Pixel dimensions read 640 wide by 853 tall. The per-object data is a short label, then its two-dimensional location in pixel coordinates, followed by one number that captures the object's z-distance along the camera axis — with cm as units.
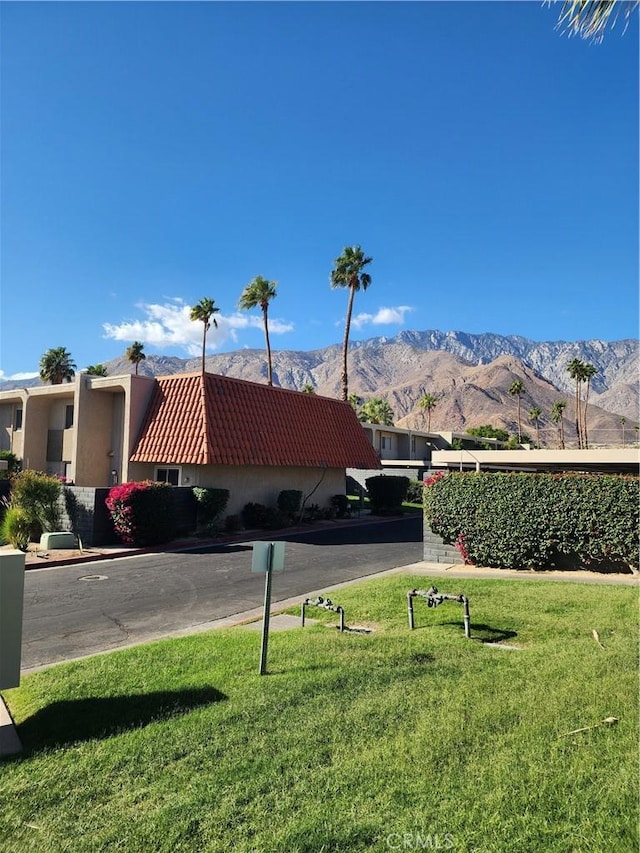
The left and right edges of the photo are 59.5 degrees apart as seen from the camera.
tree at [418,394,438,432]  8731
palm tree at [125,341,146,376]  6100
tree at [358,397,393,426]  7200
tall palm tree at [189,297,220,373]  5331
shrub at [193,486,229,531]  2194
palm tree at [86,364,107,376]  5062
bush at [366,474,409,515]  3472
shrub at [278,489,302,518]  2648
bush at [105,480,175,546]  1906
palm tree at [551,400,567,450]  9148
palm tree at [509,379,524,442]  8976
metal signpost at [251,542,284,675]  663
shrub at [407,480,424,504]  4388
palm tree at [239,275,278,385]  4794
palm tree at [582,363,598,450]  7606
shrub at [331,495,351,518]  3168
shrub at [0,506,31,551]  1850
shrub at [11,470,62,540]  1925
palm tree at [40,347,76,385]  5228
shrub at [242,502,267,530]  2502
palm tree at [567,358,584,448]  7631
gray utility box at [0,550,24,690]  550
